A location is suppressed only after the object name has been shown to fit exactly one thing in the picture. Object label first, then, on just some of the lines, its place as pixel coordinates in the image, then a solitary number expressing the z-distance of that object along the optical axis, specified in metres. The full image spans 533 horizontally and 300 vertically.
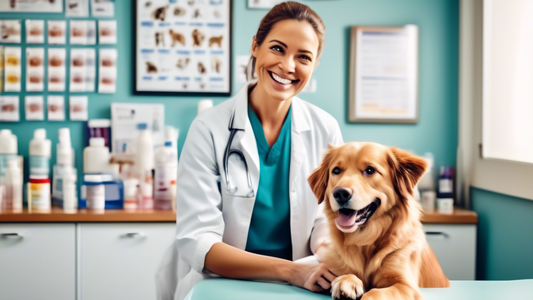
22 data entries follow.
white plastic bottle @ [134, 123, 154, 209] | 2.26
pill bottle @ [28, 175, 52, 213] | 2.06
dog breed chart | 2.36
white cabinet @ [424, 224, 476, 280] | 2.08
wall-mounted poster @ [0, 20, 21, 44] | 2.33
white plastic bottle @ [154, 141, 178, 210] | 2.17
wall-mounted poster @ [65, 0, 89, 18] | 2.36
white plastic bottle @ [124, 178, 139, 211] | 2.14
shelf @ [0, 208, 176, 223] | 1.96
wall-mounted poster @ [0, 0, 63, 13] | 2.33
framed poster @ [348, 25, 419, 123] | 2.40
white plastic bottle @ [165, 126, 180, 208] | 2.25
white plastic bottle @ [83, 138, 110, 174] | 2.29
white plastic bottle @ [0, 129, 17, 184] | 2.21
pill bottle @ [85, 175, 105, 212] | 2.08
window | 1.81
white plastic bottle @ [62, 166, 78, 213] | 2.11
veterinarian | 1.17
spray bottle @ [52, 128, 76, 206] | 2.23
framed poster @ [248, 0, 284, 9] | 2.37
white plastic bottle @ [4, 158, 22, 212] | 2.13
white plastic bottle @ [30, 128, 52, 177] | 2.24
